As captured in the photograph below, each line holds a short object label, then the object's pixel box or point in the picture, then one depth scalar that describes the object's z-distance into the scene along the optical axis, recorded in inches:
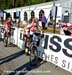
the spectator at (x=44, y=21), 329.0
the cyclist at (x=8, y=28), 197.8
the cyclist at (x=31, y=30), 146.5
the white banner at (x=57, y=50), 116.9
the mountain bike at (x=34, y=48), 132.6
